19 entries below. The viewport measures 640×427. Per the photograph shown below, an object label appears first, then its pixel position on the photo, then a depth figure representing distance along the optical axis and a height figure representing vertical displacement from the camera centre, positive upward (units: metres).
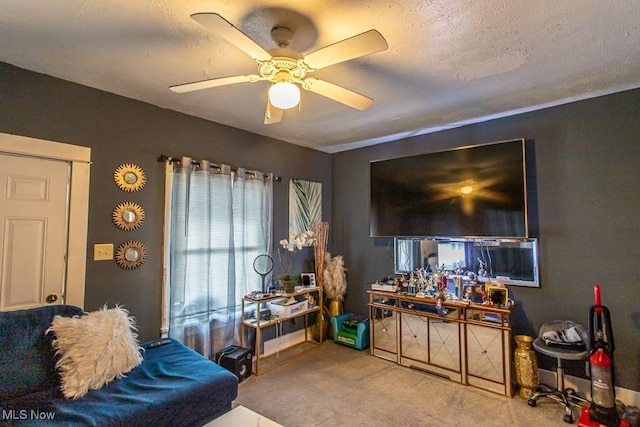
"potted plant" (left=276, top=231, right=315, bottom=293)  3.61 -0.14
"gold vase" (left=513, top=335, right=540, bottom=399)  2.60 -1.10
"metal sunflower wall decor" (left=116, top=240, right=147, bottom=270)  2.58 -0.14
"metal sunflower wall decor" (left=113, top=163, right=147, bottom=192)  2.59 +0.50
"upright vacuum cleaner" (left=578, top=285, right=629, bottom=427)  2.18 -0.98
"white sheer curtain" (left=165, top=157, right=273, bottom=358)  2.87 -0.12
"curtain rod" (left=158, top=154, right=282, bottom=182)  2.83 +0.70
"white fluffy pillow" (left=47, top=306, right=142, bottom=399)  1.85 -0.69
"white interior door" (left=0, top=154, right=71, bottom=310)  2.11 +0.05
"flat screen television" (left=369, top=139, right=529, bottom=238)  2.87 +0.43
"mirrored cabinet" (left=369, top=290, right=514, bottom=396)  2.74 -0.98
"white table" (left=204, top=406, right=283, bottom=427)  1.72 -1.02
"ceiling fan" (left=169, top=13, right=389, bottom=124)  1.35 +0.86
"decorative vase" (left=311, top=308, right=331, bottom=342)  4.00 -1.18
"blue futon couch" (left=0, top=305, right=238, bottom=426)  1.64 -0.89
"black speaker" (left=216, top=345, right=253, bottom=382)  2.86 -1.13
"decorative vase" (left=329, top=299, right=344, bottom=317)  4.06 -0.92
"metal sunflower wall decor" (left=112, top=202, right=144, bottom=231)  2.57 +0.18
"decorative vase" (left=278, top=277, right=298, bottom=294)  3.44 -0.52
